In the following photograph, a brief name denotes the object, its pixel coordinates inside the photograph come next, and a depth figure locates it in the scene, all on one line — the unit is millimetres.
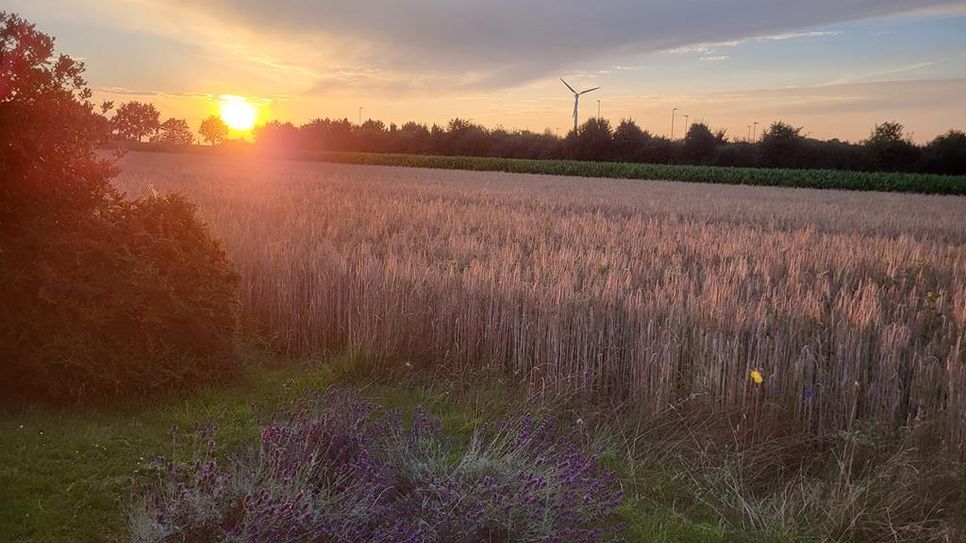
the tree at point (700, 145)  58600
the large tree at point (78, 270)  4688
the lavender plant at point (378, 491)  2973
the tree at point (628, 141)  63250
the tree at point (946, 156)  50812
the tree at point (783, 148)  55375
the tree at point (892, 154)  52844
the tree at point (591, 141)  64125
